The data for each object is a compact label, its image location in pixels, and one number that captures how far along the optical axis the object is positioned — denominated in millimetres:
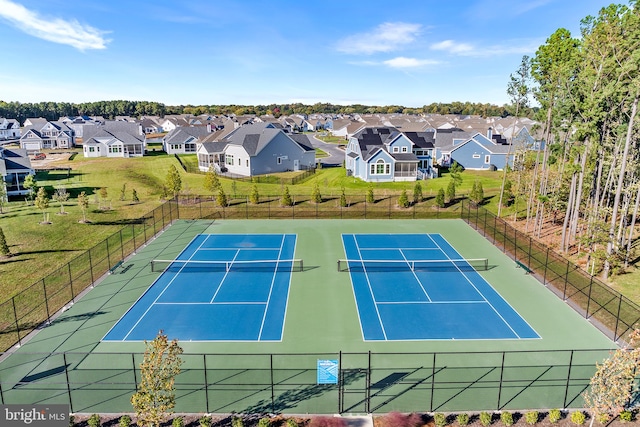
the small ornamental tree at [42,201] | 34250
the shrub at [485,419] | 13047
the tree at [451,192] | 41250
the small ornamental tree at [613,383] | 11878
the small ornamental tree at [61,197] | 37306
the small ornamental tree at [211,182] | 40906
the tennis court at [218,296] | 18812
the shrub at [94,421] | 12867
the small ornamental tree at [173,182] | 40000
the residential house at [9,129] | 102188
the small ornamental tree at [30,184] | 40188
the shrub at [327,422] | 13159
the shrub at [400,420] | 13148
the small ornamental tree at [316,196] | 40625
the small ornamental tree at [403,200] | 40281
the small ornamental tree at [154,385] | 11672
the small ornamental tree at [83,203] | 34219
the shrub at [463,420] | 13102
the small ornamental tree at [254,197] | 40531
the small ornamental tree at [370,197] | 40906
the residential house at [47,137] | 80812
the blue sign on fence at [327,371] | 13547
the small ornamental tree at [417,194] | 41031
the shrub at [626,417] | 13320
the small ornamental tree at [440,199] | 40081
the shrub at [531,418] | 13141
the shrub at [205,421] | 12859
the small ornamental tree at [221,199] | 39250
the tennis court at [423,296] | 18766
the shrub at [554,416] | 13203
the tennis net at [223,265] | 25875
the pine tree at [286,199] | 40062
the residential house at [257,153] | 53059
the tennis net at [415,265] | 25938
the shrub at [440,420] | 12961
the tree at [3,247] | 26094
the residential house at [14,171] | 42594
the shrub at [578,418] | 13170
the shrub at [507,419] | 13078
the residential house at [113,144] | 68562
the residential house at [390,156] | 49844
